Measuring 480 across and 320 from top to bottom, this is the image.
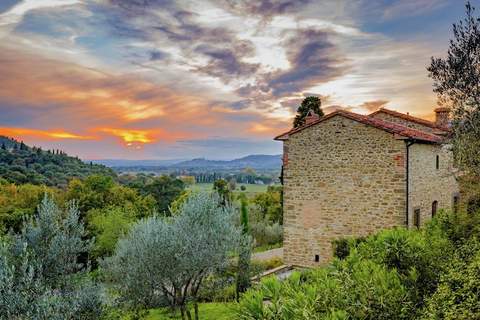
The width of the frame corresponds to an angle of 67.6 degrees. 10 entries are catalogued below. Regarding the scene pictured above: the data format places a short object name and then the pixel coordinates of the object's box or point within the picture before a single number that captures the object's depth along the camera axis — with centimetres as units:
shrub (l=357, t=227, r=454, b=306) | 527
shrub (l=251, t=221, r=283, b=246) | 3161
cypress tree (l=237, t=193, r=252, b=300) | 1398
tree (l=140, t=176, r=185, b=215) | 5291
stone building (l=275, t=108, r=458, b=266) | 1631
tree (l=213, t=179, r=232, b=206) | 4420
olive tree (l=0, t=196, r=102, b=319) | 680
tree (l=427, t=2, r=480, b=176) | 1265
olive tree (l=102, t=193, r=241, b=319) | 1041
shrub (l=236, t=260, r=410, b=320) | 370
